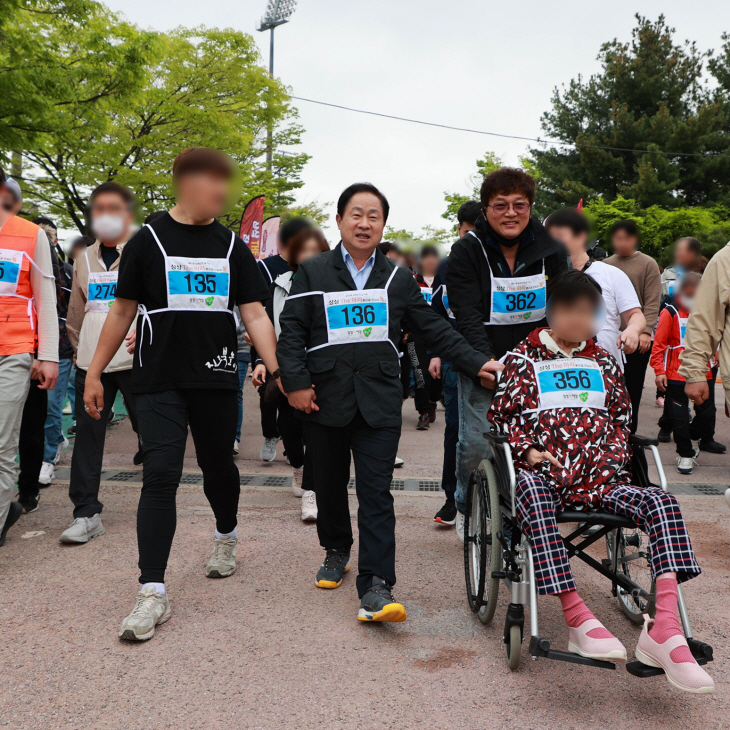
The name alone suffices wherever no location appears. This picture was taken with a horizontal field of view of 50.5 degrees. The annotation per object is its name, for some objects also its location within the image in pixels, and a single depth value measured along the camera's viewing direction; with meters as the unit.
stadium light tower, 48.44
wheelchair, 2.66
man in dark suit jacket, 3.34
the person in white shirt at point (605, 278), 4.90
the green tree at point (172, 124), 15.32
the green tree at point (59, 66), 9.18
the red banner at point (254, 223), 15.36
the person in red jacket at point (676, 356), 7.02
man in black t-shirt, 3.29
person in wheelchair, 2.64
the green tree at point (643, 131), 28.42
